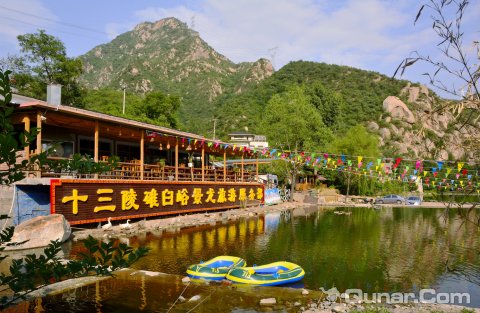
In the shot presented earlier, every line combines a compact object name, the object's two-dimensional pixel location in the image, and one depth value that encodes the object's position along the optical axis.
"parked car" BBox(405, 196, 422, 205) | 44.03
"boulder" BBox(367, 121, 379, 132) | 81.50
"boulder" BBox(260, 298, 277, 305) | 9.31
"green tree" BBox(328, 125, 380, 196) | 50.25
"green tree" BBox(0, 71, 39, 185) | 3.22
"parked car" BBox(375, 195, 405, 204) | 45.15
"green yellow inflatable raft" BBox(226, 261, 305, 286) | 10.72
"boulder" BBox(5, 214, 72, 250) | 13.53
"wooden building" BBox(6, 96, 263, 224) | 16.02
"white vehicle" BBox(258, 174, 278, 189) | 44.03
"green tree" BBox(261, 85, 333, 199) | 44.84
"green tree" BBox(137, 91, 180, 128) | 52.41
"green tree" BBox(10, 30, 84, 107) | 38.72
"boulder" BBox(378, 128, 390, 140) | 81.12
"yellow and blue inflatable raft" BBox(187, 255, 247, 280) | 11.04
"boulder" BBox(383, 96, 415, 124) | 81.04
